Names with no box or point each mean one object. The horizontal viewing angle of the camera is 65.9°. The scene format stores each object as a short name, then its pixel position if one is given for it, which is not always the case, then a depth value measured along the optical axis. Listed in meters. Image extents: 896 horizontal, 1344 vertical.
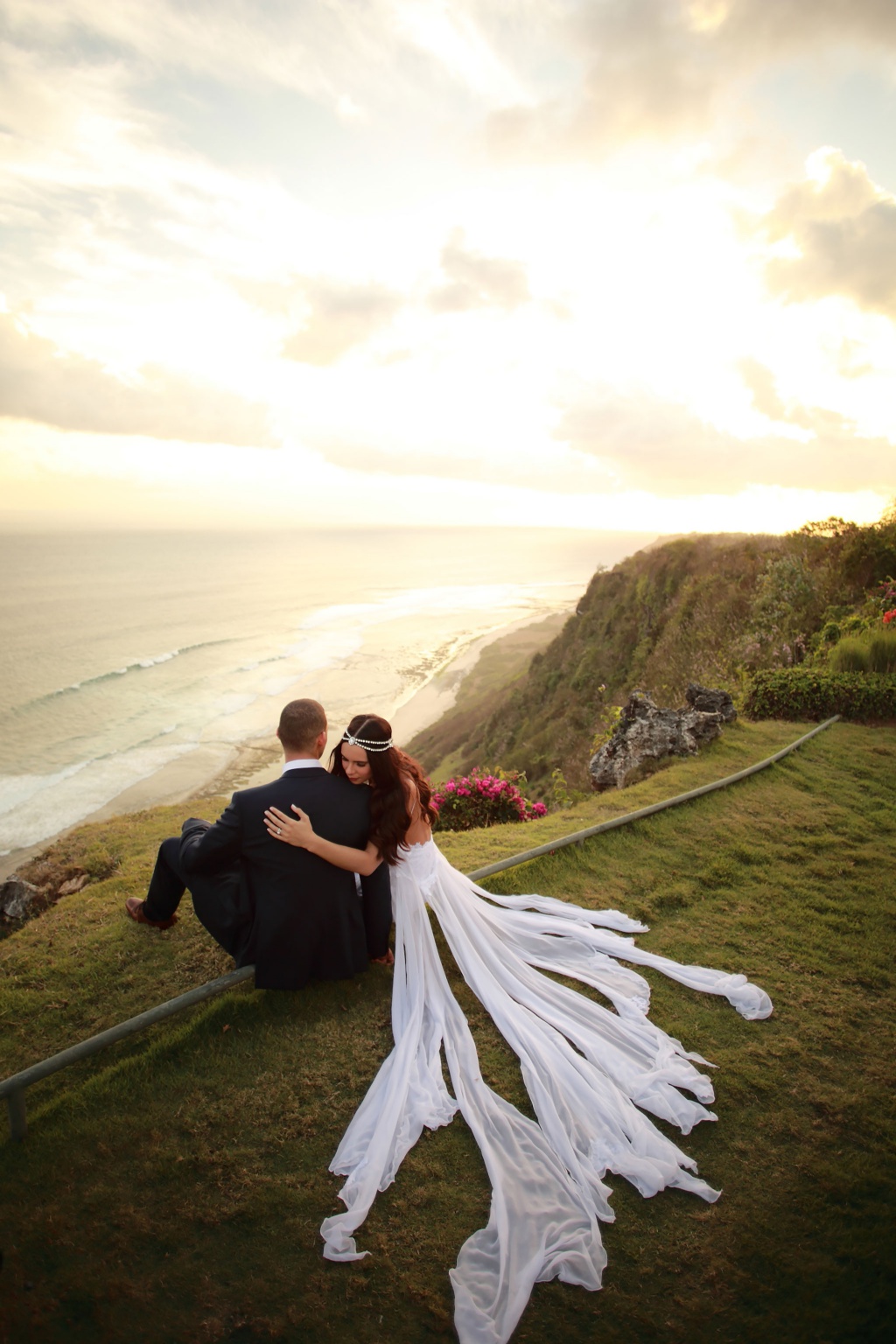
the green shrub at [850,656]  13.20
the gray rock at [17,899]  8.99
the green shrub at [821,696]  12.26
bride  3.12
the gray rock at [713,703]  11.62
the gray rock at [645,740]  10.83
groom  4.54
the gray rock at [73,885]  9.88
